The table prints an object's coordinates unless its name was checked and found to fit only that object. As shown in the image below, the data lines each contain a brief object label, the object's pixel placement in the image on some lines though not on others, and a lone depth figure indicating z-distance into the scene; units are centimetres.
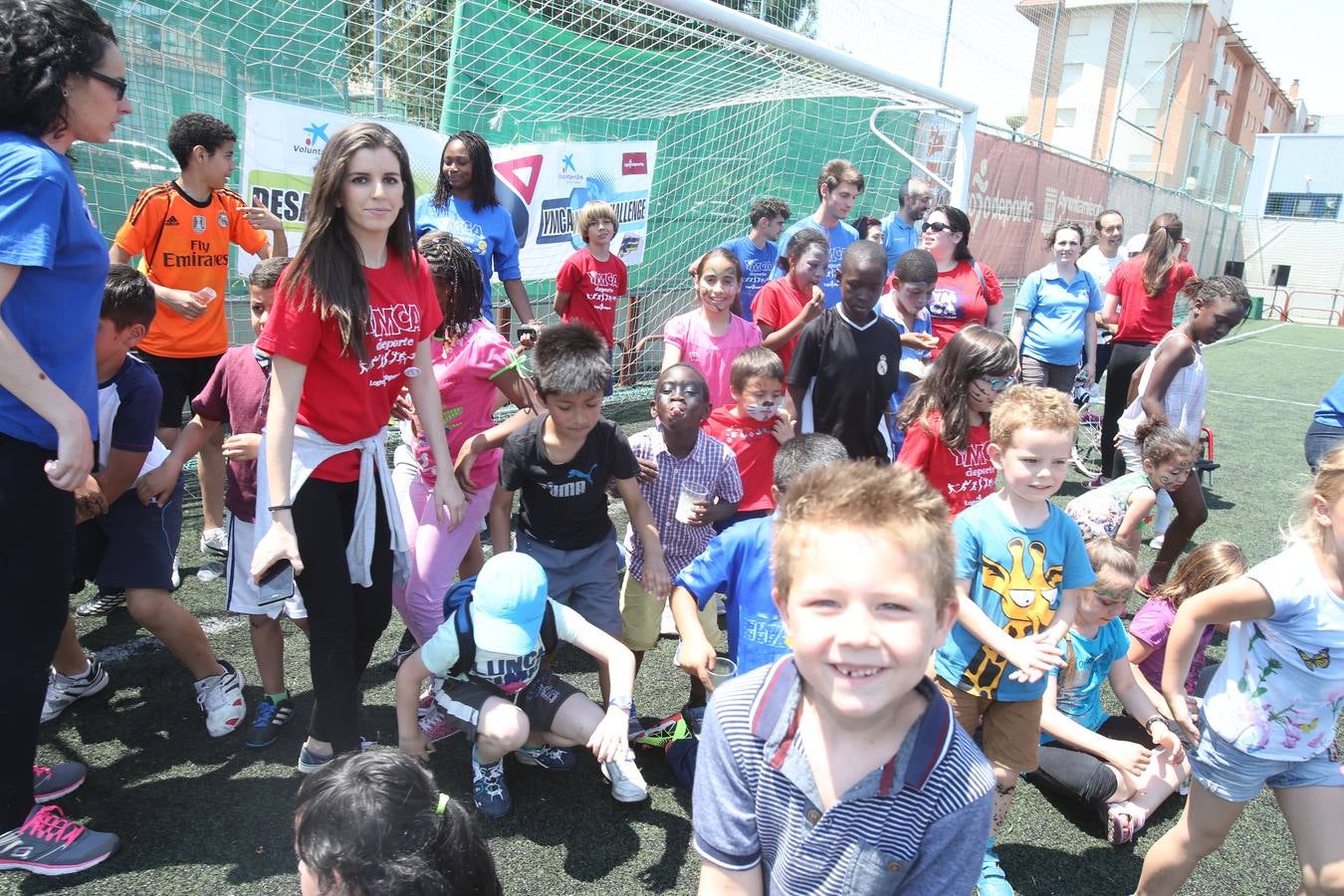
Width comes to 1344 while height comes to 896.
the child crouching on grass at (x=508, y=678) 229
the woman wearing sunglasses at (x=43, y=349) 177
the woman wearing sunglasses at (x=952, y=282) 493
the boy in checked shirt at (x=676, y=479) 300
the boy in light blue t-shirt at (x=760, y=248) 614
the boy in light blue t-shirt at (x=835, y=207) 542
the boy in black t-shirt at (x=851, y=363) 366
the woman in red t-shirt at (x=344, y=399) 211
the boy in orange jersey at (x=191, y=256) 403
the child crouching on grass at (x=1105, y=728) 250
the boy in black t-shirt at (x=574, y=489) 268
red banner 1095
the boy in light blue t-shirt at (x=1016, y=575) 220
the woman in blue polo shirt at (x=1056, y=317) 571
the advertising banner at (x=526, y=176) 508
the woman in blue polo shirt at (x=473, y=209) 433
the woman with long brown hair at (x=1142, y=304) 607
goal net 523
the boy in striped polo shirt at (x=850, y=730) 102
